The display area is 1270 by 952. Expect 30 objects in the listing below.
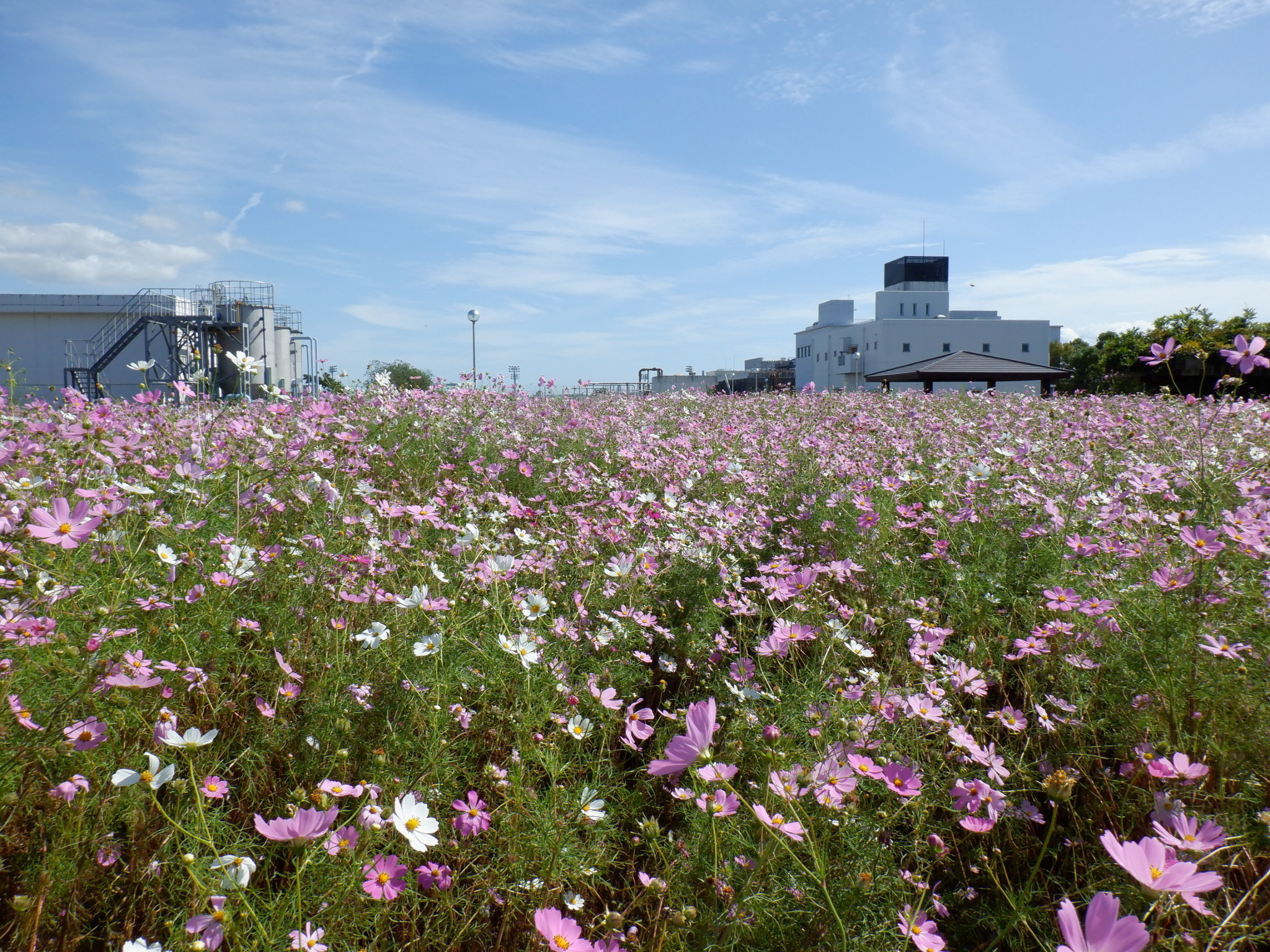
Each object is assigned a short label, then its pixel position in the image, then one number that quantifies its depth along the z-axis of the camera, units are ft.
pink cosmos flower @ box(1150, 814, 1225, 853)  3.22
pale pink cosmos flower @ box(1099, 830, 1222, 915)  2.58
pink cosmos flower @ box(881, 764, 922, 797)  4.02
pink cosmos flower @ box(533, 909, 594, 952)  3.25
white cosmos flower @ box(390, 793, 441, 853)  3.67
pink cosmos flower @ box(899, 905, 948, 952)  3.54
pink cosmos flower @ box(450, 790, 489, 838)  4.49
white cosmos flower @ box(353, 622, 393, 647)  4.89
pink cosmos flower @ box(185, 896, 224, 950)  3.15
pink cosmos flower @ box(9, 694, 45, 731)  3.73
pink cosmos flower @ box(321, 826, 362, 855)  3.66
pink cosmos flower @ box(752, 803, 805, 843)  3.18
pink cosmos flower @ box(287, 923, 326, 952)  3.28
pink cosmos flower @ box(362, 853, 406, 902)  3.60
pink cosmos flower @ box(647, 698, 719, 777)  3.23
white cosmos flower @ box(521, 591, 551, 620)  6.01
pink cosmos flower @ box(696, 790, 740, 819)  3.22
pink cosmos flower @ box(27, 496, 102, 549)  4.43
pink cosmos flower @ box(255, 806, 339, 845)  3.20
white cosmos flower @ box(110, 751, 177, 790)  3.41
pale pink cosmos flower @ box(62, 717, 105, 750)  3.91
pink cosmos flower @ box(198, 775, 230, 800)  4.11
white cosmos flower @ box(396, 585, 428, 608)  5.40
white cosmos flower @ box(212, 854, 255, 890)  3.13
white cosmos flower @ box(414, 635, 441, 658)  5.18
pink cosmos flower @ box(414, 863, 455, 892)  4.13
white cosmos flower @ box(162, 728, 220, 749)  3.59
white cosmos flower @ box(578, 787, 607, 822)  4.44
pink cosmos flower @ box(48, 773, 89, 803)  3.70
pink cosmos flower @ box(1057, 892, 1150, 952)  2.31
